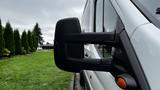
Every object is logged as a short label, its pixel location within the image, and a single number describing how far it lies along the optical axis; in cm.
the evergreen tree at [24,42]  1346
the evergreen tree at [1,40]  949
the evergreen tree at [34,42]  1648
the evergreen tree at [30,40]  1503
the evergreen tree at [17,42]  1184
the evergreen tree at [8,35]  1069
